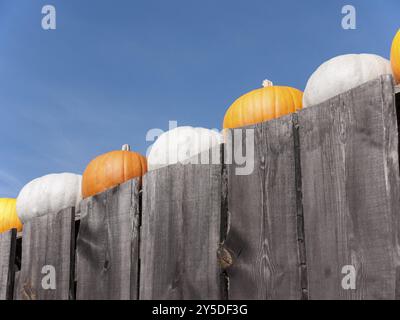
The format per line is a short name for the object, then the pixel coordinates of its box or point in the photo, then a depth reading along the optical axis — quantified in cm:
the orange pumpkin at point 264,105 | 376
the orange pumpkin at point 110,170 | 453
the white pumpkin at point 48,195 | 496
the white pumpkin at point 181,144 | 369
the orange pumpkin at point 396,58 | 285
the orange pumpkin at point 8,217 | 612
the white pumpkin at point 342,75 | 301
